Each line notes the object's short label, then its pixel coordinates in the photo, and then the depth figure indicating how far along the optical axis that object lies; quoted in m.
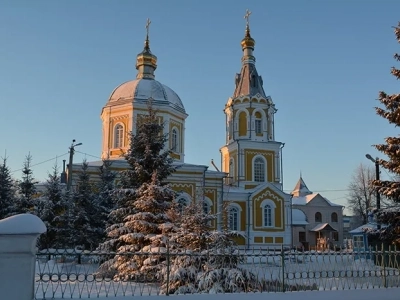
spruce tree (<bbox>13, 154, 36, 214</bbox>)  21.22
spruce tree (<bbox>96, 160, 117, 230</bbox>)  20.86
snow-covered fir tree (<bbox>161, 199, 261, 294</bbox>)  8.46
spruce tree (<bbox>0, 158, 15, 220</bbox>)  21.00
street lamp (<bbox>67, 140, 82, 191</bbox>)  21.15
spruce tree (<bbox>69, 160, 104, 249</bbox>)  19.86
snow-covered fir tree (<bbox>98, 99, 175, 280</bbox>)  10.37
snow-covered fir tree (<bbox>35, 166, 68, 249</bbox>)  20.17
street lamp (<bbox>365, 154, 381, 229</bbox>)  16.62
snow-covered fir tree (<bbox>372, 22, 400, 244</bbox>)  11.90
